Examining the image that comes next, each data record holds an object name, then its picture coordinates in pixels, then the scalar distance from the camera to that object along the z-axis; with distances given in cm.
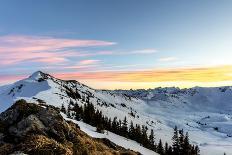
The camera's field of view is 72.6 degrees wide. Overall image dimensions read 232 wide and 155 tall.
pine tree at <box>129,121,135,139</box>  7099
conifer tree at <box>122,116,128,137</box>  6967
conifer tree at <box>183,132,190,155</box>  5418
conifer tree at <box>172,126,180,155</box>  5640
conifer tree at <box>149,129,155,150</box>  7245
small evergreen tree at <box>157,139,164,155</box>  6322
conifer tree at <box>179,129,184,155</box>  5468
